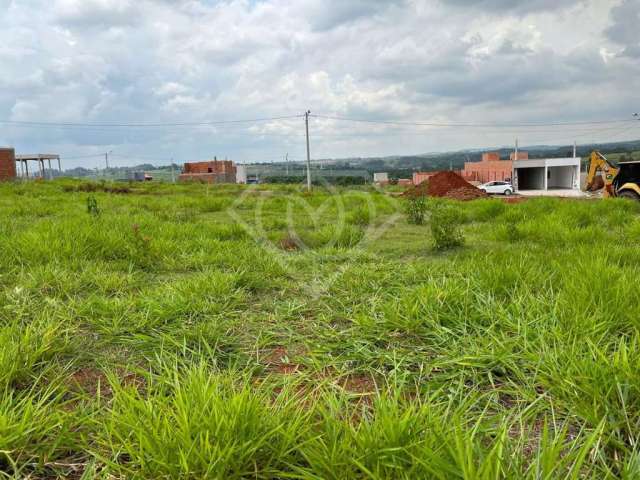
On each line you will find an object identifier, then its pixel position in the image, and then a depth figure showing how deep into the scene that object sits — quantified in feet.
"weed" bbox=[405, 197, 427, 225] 25.76
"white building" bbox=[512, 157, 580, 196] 122.21
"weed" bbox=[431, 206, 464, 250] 16.90
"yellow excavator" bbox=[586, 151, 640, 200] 53.78
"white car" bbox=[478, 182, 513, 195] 111.24
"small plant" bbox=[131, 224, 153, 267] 13.76
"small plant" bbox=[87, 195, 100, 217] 23.63
